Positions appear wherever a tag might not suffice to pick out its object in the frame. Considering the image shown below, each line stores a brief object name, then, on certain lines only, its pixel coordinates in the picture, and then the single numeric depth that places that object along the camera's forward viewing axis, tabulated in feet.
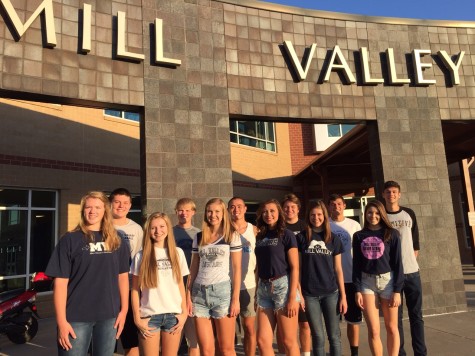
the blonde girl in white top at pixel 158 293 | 11.48
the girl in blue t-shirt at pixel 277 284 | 13.35
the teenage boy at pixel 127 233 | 13.98
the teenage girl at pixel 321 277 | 14.01
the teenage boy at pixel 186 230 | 15.30
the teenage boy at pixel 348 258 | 15.93
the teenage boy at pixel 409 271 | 15.74
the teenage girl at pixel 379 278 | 14.55
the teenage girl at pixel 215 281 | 12.74
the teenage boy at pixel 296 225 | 15.61
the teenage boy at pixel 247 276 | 14.17
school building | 19.98
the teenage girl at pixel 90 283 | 10.02
